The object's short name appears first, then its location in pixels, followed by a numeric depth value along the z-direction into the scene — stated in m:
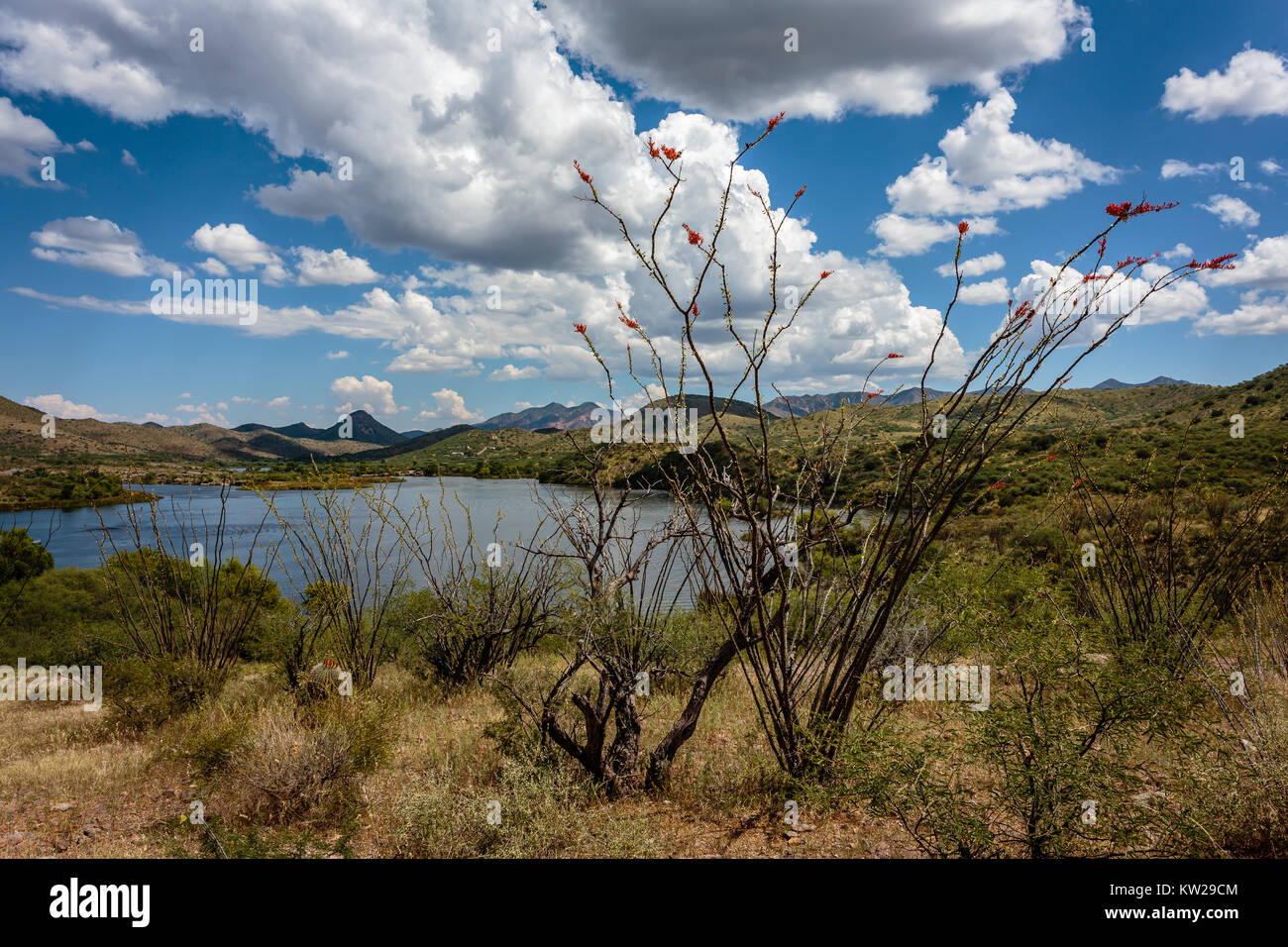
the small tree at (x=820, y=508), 3.11
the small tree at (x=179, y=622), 7.00
